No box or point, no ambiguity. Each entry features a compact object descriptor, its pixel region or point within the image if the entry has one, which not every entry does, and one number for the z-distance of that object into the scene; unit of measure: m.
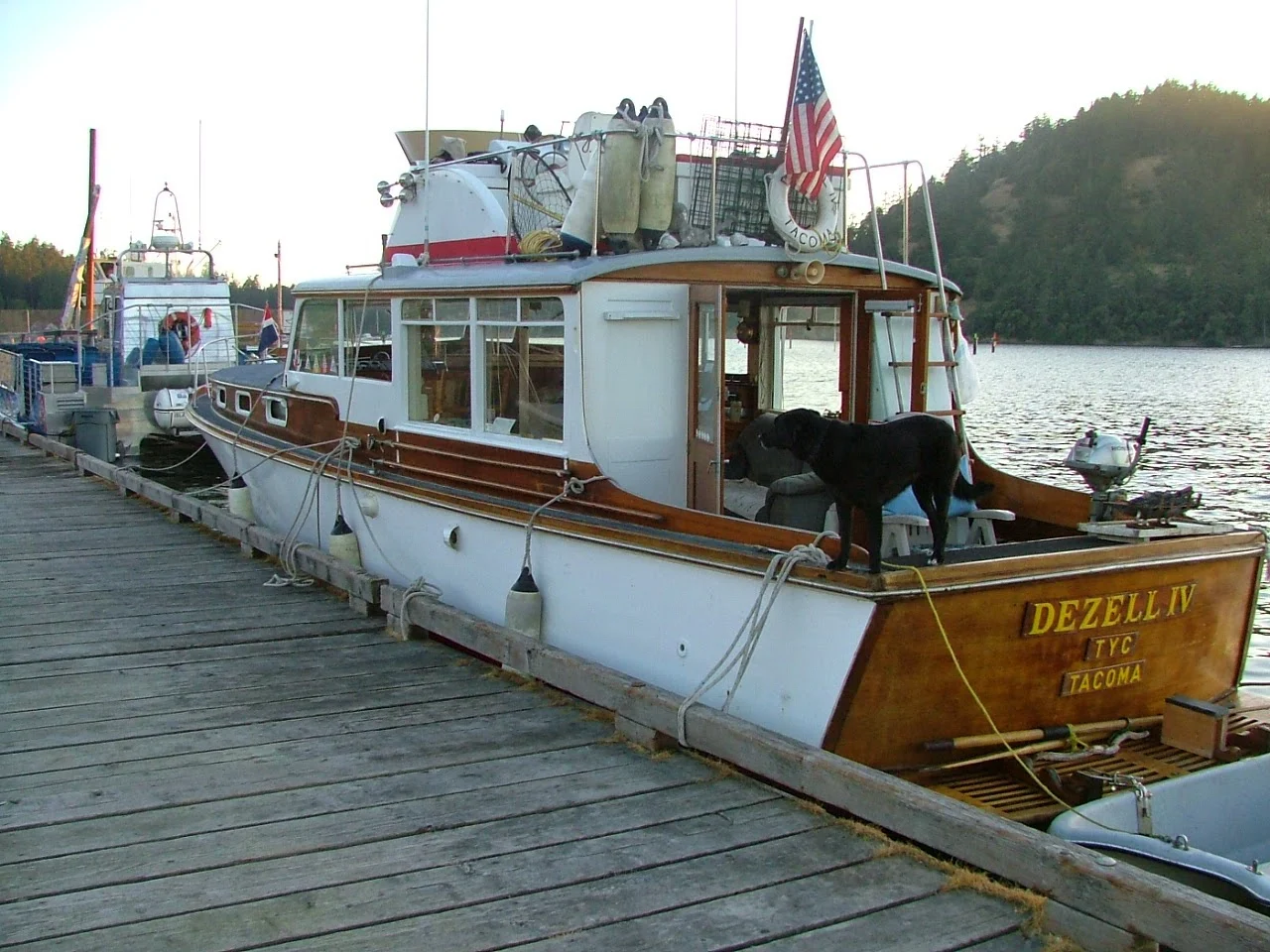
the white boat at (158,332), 23.72
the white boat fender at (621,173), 7.26
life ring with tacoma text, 7.07
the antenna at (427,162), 8.84
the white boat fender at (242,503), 11.78
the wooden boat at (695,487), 5.60
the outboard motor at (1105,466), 6.42
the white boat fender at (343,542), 9.38
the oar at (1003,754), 5.66
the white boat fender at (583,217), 7.32
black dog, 5.38
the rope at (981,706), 5.31
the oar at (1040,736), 5.64
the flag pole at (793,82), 6.68
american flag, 6.72
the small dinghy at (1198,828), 4.66
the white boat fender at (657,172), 7.32
